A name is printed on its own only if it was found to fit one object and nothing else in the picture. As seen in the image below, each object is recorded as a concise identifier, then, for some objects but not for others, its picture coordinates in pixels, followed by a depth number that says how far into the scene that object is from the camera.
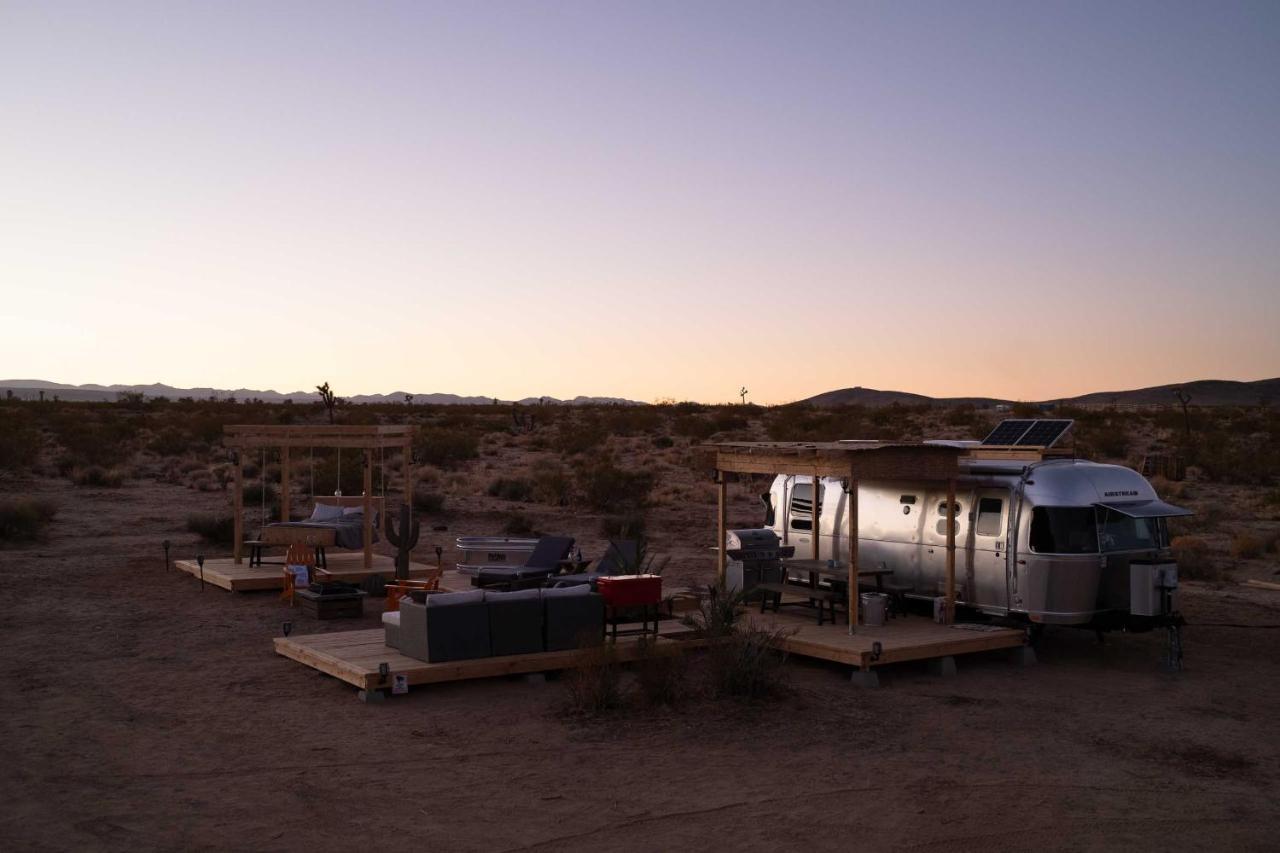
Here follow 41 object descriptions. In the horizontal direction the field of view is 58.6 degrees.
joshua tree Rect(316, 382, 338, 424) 39.27
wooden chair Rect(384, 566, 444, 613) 14.02
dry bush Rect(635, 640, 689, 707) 10.40
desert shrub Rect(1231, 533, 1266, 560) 20.47
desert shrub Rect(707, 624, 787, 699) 10.52
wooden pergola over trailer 12.16
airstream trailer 12.22
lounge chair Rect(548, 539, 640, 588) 13.74
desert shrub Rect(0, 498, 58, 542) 20.91
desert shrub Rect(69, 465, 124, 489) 29.67
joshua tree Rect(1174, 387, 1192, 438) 47.12
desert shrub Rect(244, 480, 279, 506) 27.00
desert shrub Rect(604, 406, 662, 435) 53.72
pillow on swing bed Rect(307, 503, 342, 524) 18.28
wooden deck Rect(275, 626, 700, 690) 10.69
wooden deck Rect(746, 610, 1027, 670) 11.61
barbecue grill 14.34
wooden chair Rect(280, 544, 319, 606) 15.64
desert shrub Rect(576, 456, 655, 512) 27.78
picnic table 13.24
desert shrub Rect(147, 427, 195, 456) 38.97
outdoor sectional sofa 11.08
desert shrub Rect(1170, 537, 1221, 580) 18.86
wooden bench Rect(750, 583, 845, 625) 13.18
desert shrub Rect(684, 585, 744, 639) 11.66
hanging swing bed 16.77
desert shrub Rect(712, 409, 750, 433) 53.89
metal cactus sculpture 14.35
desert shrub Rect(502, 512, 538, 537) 23.86
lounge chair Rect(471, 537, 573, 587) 14.88
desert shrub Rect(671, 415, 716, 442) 50.04
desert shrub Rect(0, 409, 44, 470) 31.13
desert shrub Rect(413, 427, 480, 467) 37.69
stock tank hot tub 16.67
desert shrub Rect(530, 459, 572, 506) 28.77
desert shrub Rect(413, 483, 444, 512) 26.27
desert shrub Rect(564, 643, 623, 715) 10.19
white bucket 12.98
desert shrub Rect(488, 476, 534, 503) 29.50
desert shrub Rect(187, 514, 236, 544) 21.58
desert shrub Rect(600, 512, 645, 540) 23.16
